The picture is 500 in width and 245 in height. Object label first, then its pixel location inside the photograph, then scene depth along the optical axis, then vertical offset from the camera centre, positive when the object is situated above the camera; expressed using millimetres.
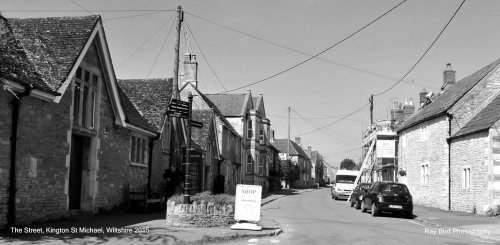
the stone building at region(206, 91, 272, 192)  50250 +3926
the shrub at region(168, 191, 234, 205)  16281 -1033
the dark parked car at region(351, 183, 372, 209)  28859 -1397
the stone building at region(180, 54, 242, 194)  33719 +1613
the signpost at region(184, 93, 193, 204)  16188 -275
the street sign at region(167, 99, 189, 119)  17978 +1896
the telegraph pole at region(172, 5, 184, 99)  21266 +4015
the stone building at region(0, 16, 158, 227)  13250 +1145
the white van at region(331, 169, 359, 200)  41281 -1217
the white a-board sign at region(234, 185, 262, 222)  15539 -1076
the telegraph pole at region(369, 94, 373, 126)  50031 +5722
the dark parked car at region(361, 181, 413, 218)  23812 -1337
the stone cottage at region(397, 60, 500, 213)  24422 +1257
